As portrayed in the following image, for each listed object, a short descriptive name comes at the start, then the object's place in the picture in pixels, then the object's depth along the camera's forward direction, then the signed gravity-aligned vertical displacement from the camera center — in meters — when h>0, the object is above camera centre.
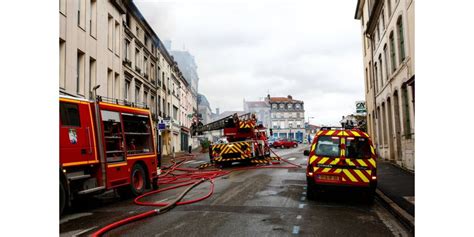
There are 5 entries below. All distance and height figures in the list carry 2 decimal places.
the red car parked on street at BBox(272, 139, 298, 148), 49.16 -0.99
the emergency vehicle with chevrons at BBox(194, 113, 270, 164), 20.08 -0.37
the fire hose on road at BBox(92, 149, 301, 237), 7.13 -1.57
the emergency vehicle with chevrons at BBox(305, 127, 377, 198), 9.34 -0.67
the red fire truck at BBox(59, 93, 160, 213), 8.45 -0.28
